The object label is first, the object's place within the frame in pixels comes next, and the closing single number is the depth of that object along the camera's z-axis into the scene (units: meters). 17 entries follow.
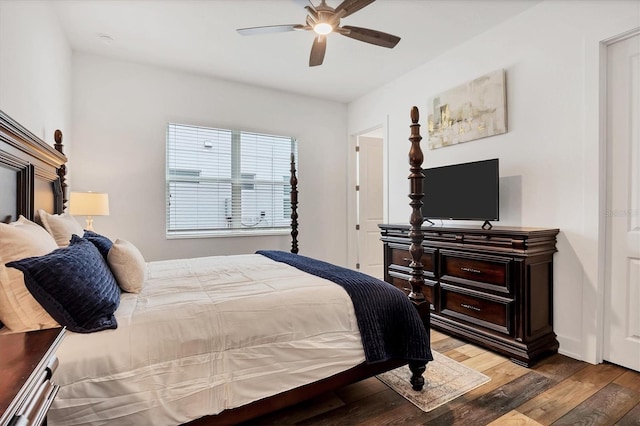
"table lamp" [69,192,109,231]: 2.92
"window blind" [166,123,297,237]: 4.04
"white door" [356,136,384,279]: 5.18
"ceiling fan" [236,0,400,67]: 2.16
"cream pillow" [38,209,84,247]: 1.95
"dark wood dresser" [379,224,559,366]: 2.41
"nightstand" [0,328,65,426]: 0.62
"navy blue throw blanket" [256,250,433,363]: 1.78
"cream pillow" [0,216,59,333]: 1.21
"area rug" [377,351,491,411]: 1.94
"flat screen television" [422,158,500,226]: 2.79
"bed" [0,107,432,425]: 1.27
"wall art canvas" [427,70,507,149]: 3.00
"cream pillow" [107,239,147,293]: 1.78
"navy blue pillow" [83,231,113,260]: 1.98
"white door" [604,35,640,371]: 2.26
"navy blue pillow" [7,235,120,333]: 1.20
